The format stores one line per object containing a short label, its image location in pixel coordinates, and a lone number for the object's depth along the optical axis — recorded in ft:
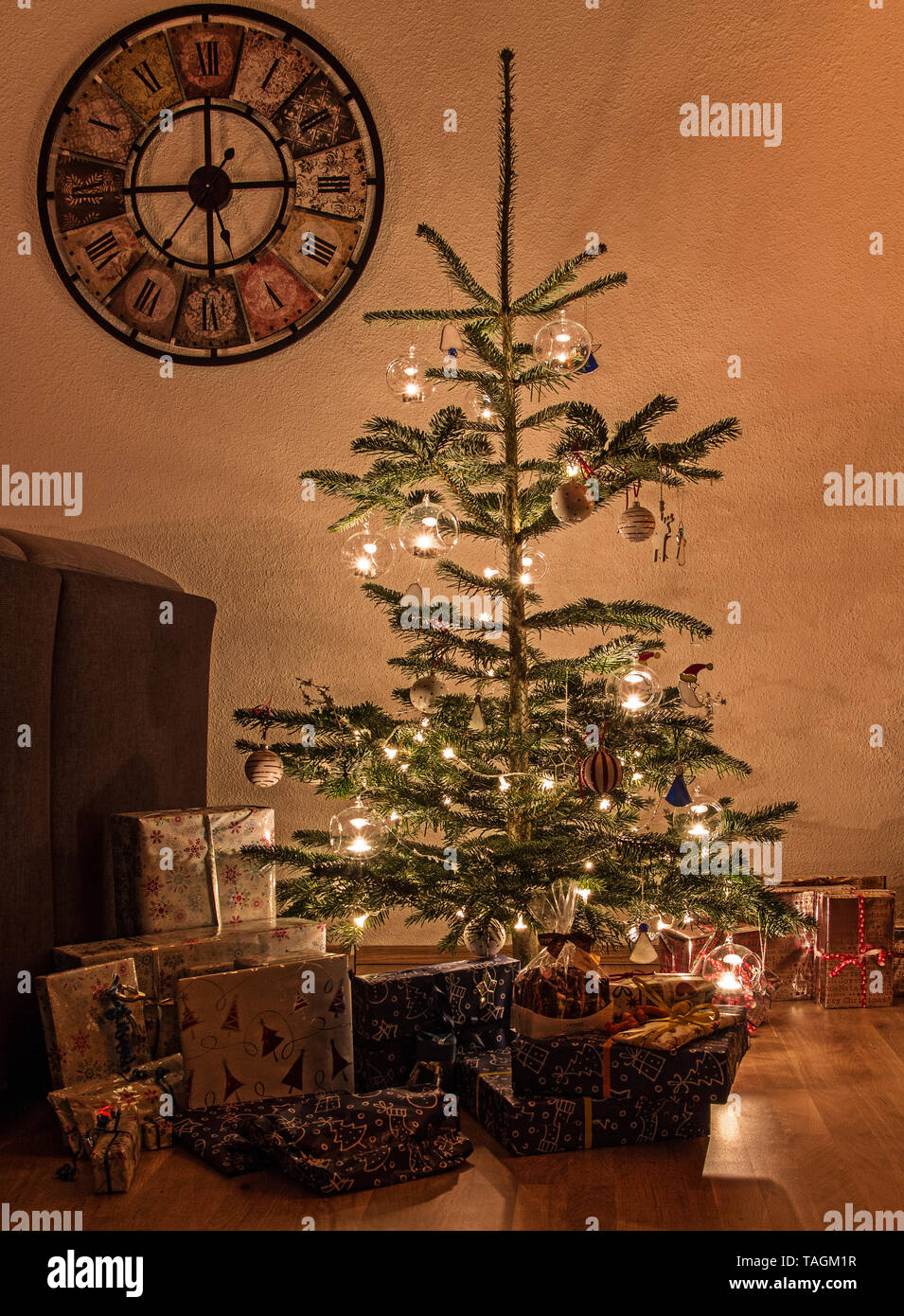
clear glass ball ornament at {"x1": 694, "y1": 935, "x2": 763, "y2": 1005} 8.94
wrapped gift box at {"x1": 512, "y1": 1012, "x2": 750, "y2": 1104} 6.93
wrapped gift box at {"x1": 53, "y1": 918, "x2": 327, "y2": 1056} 7.75
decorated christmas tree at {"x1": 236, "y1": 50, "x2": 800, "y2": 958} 7.97
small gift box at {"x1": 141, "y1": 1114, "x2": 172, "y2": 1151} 6.97
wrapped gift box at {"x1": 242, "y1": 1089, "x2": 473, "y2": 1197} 6.39
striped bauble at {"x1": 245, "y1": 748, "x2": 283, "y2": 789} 8.75
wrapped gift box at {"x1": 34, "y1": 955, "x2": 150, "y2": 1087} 7.33
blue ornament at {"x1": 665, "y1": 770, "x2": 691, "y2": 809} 8.46
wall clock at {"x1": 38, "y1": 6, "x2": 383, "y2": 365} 11.32
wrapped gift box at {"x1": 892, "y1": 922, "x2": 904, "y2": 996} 10.30
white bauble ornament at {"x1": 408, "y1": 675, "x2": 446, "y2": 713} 8.38
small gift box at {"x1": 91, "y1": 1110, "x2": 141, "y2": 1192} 6.35
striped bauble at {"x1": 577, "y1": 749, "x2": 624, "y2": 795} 7.66
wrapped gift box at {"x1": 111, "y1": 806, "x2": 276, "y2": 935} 8.27
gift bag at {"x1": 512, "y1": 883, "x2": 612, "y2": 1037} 7.16
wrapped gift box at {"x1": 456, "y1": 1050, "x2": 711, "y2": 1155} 6.87
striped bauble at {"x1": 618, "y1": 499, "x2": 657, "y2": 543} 8.13
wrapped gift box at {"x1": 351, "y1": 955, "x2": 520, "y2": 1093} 7.88
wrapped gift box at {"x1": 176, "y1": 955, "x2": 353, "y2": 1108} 7.38
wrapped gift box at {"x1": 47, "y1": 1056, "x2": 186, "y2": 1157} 6.81
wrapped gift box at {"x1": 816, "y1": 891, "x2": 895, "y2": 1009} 10.04
